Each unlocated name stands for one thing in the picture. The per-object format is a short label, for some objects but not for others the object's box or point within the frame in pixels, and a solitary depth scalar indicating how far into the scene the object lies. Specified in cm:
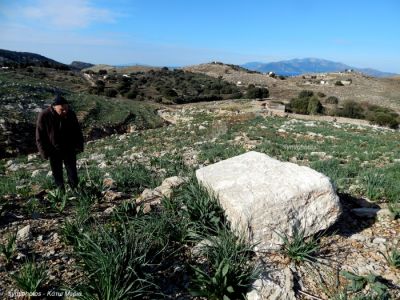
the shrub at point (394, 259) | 431
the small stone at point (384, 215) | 555
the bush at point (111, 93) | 5028
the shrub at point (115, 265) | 339
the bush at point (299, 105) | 4372
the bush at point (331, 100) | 5528
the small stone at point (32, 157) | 1745
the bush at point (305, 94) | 5741
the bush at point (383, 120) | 3690
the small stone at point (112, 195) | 649
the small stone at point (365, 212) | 561
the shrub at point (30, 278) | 353
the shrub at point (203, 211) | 467
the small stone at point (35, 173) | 1178
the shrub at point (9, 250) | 412
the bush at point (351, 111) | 4497
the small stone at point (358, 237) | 502
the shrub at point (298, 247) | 427
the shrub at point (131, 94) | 5088
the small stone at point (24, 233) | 473
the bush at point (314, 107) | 4310
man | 655
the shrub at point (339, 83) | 7750
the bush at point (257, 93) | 5955
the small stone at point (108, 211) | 551
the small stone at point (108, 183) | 735
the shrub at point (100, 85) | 4977
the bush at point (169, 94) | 5384
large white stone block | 439
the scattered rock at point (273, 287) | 367
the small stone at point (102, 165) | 1353
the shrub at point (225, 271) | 365
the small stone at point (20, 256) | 425
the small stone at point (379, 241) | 493
